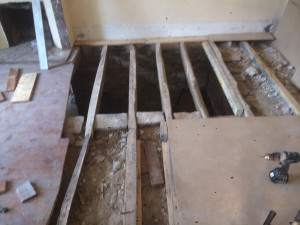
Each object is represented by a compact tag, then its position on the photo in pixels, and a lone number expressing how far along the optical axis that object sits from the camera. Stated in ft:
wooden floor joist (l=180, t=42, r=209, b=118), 6.96
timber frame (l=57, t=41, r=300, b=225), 4.89
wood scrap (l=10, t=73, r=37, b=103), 7.23
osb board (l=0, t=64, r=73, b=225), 4.78
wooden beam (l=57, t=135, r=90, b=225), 4.60
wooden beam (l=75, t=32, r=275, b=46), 9.73
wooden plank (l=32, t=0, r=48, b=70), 7.93
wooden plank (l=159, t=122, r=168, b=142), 6.20
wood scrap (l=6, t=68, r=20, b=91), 7.60
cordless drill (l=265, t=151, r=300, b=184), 4.14
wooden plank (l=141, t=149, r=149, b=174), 5.74
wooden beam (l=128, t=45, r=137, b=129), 6.71
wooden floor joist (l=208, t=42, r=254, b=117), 6.76
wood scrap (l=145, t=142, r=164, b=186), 5.49
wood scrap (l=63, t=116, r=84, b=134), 6.60
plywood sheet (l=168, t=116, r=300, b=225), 4.62
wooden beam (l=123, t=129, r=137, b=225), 4.66
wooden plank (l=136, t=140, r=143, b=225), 4.71
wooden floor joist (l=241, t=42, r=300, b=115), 6.88
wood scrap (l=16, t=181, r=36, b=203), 4.89
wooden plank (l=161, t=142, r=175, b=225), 4.76
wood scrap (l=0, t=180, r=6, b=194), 5.03
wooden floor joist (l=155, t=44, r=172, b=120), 6.92
